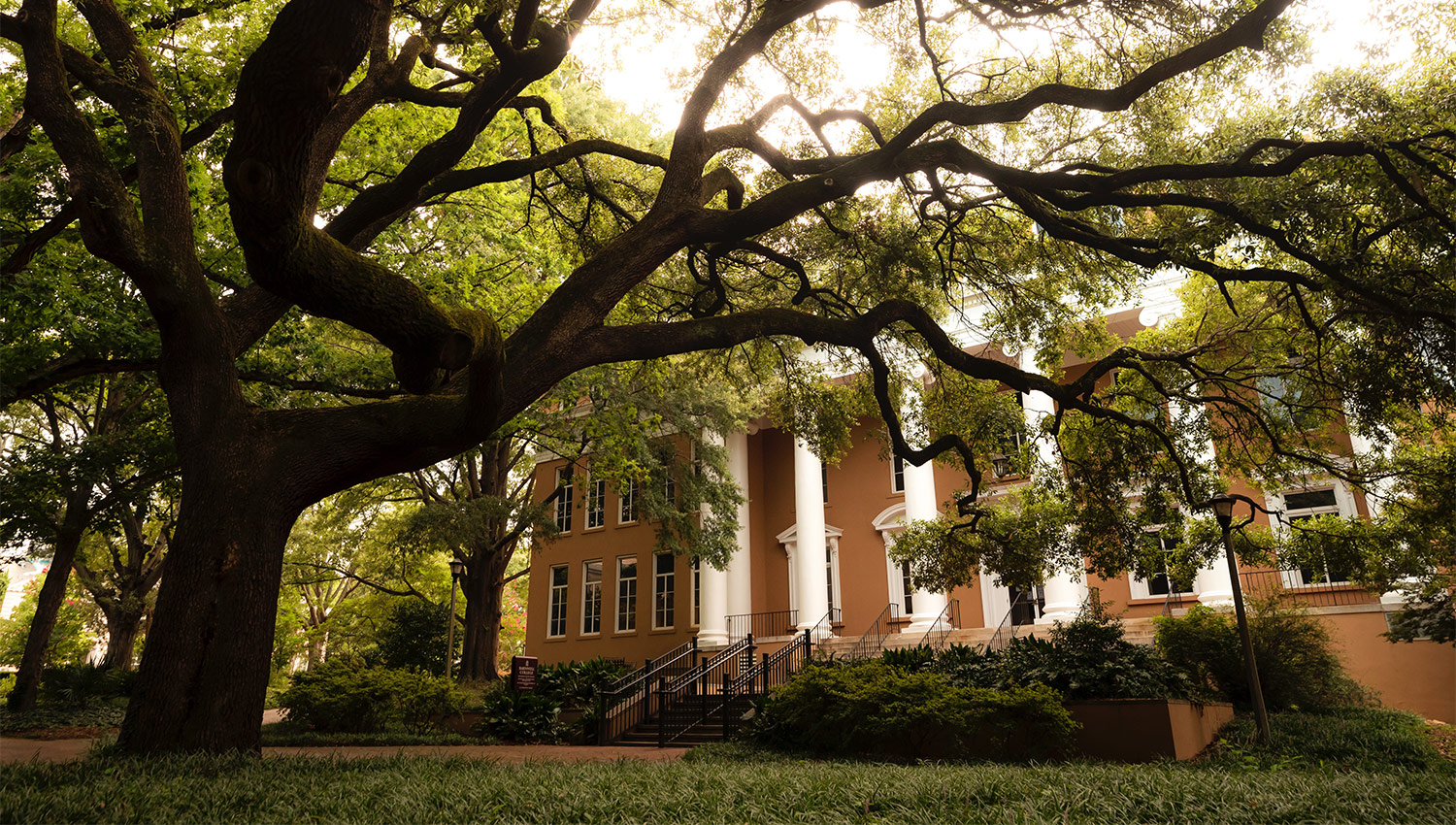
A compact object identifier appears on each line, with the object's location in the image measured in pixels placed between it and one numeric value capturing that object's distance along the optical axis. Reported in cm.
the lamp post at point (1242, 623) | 977
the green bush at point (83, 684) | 1836
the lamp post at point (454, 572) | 2138
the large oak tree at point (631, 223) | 568
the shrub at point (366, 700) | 1403
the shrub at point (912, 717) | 916
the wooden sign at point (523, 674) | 1583
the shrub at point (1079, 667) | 1004
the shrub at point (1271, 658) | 1292
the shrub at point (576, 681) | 1591
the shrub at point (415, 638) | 2586
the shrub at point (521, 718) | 1459
